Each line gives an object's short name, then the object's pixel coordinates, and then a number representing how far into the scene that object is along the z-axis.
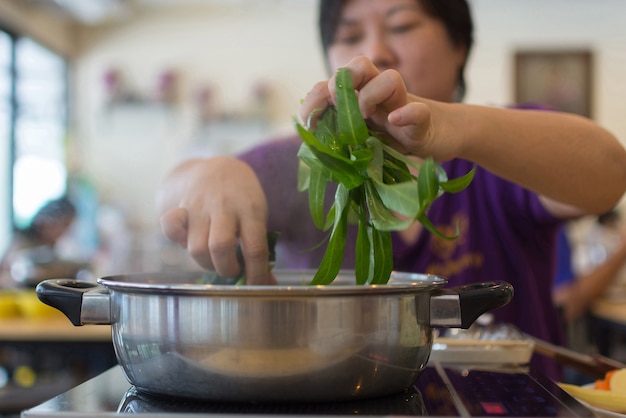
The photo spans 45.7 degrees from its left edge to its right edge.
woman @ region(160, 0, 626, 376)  0.72
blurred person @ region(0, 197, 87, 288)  2.63
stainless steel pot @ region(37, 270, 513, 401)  0.54
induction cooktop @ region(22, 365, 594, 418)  0.52
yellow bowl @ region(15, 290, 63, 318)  2.44
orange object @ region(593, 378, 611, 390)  0.71
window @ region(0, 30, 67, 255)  5.02
